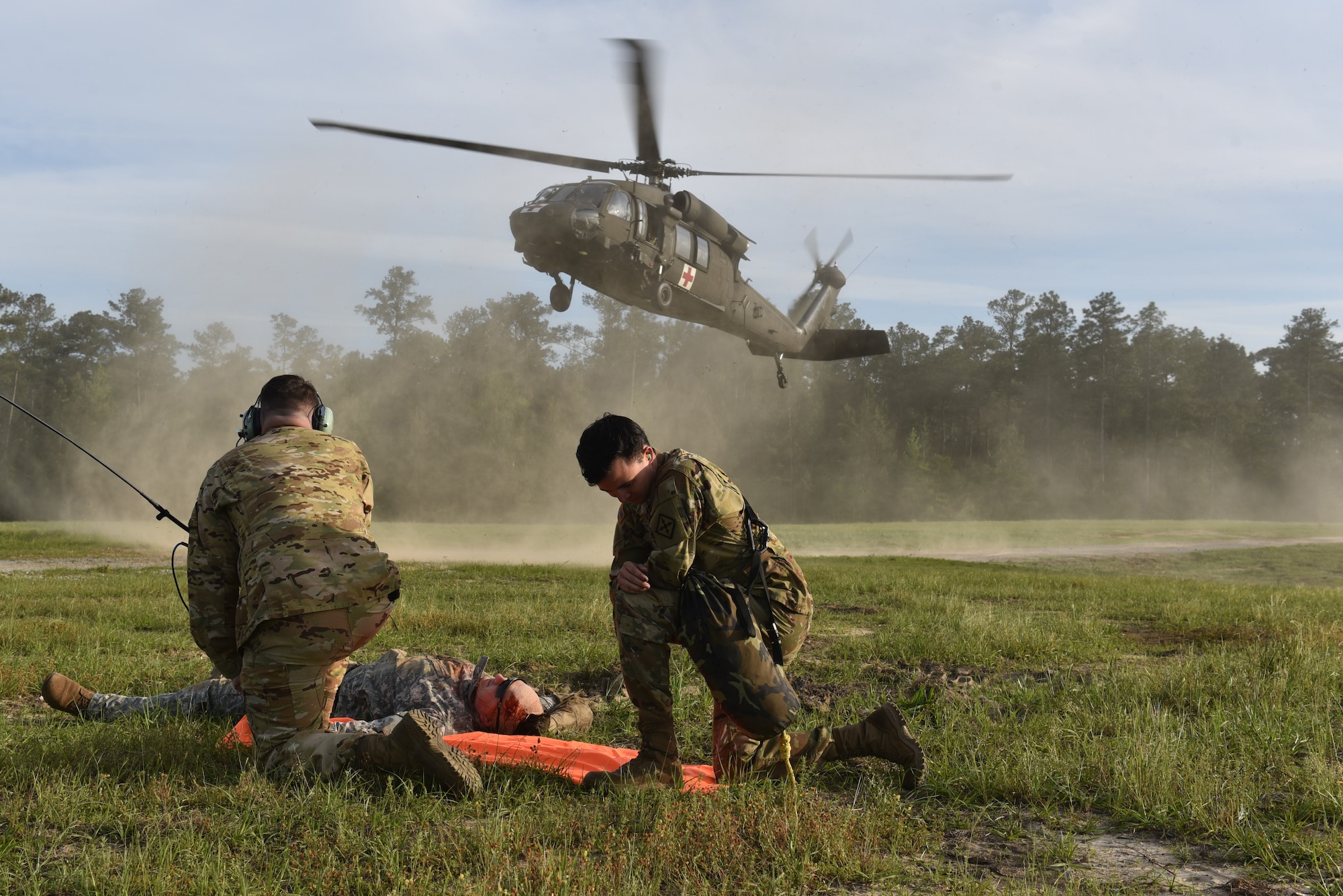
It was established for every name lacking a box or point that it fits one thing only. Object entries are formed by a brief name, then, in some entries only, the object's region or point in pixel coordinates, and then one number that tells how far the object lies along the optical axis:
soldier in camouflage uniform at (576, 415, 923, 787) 3.66
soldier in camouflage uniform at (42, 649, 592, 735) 4.58
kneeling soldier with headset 3.59
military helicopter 13.20
